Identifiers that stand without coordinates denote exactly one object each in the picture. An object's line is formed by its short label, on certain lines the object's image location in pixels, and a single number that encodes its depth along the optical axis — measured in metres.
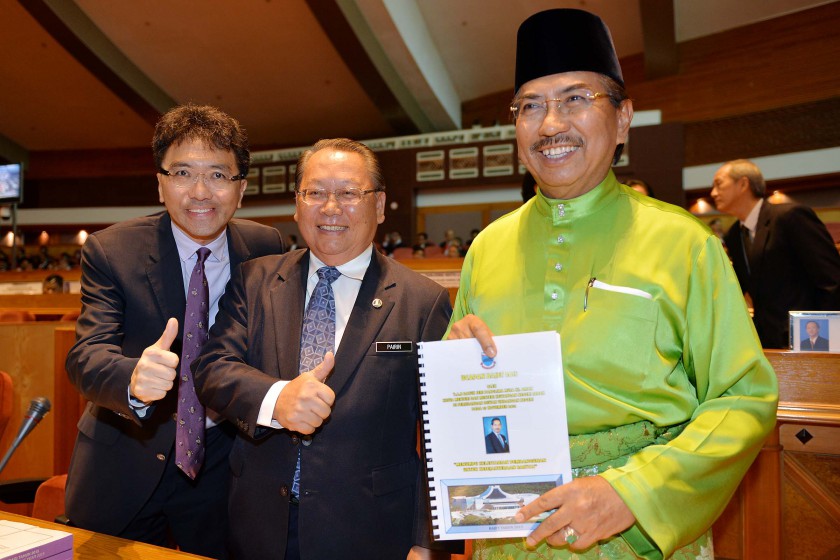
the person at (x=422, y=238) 11.32
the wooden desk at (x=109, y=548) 1.31
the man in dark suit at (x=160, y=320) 1.79
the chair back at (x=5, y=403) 2.19
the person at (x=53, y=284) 8.00
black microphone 1.36
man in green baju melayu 1.06
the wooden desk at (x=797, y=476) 2.14
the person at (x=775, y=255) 3.52
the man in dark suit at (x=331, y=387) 1.50
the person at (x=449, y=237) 10.79
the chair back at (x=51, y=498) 2.21
